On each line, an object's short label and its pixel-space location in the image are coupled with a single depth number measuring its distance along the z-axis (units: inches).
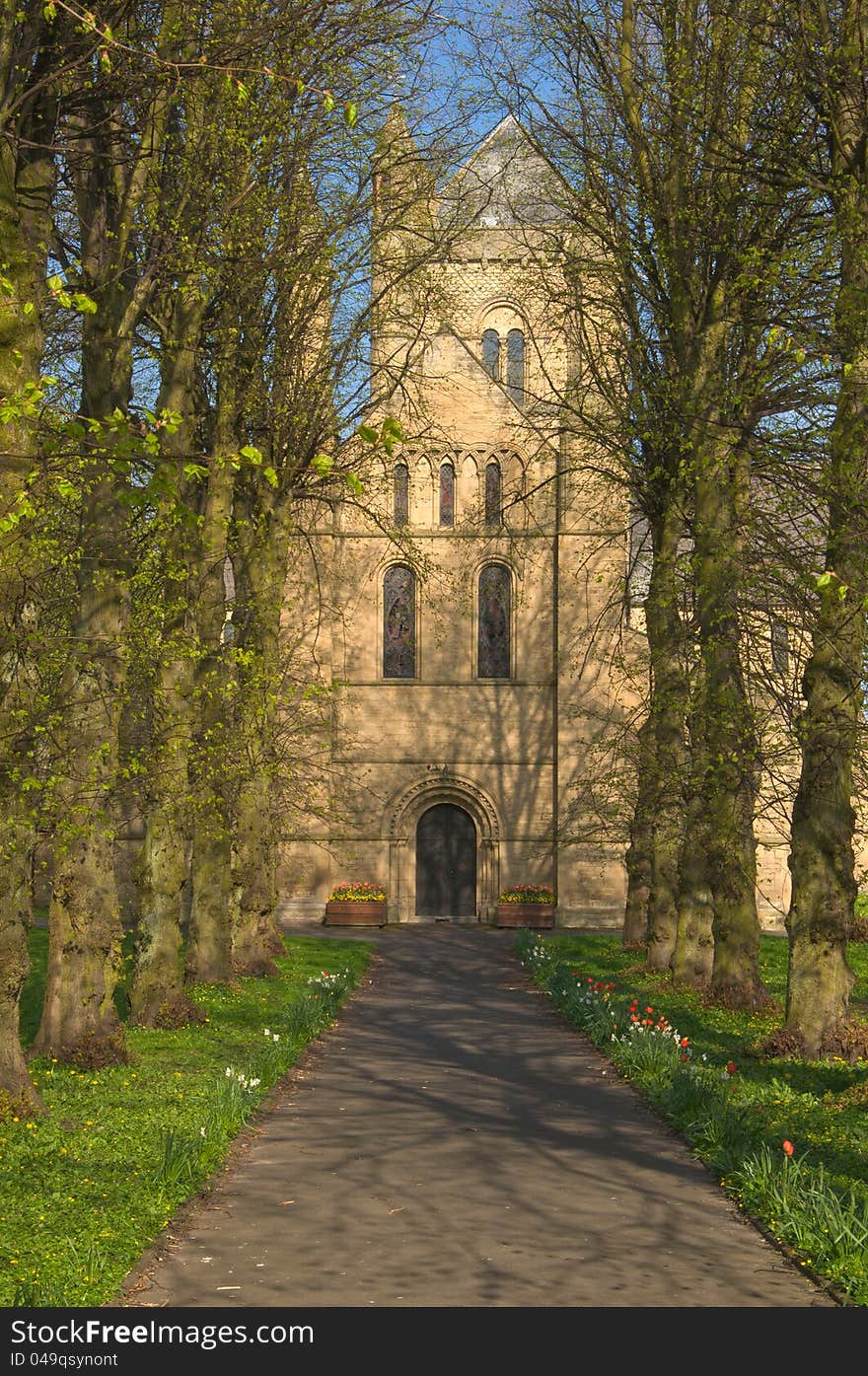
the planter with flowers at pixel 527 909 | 1375.5
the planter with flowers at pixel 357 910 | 1368.1
